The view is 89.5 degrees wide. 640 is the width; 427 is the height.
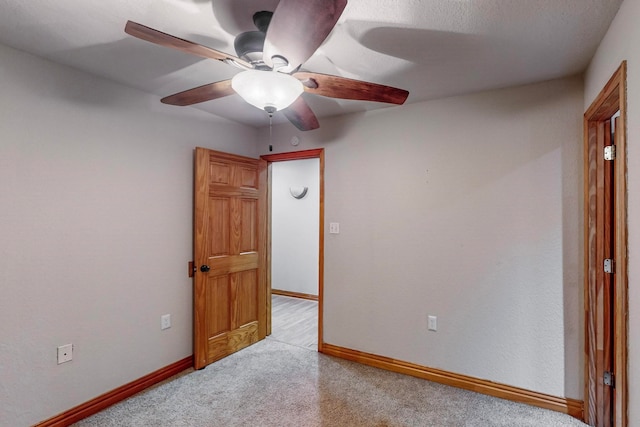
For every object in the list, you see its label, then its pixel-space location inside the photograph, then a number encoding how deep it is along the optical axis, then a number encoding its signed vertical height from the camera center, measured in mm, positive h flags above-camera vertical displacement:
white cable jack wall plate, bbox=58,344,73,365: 2035 -882
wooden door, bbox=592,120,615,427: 2002 -455
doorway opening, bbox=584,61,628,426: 1998 -284
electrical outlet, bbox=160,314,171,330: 2641 -880
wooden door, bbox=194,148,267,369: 2816 -384
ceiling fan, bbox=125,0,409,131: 1064 +642
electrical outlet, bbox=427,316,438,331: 2635 -886
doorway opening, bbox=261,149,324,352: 4230 -1055
